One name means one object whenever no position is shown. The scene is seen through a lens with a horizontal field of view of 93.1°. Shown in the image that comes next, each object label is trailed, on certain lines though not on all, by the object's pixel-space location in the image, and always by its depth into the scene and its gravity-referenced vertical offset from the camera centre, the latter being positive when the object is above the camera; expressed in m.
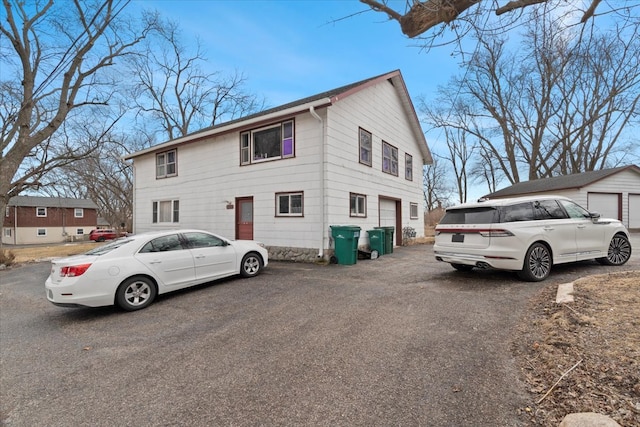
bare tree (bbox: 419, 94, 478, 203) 42.31 +8.01
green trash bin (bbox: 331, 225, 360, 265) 9.44 -0.74
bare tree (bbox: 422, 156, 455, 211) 46.00 +4.43
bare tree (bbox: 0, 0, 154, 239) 13.78 +6.42
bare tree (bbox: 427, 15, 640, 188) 24.28 +7.50
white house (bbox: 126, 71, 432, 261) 10.04 +1.89
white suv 5.79 -0.35
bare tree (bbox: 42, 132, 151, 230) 25.09 +4.97
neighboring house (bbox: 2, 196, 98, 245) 37.78 +0.45
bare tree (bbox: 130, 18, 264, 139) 28.31 +12.22
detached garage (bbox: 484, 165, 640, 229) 18.47 +1.44
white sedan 5.26 -0.91
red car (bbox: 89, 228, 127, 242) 35.06 -1.53
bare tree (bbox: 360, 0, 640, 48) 2.89 +2.05
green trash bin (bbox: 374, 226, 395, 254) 11.80 -0.81
